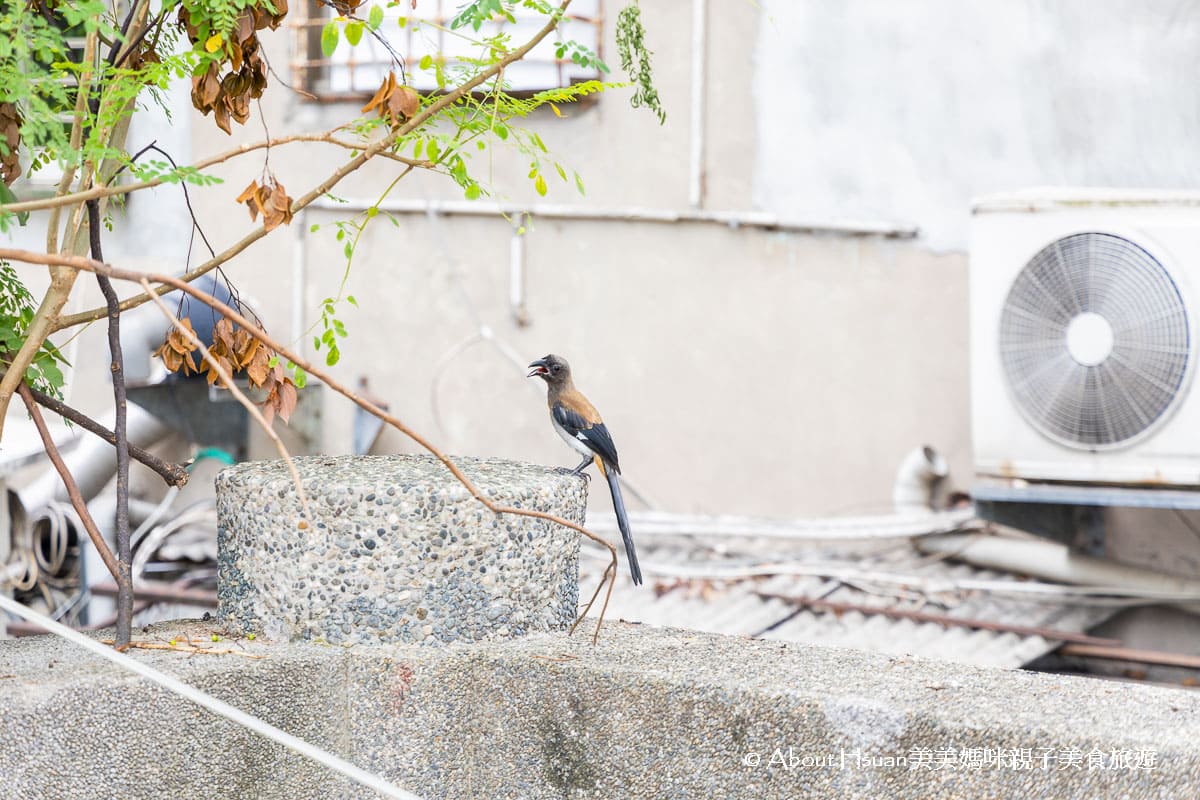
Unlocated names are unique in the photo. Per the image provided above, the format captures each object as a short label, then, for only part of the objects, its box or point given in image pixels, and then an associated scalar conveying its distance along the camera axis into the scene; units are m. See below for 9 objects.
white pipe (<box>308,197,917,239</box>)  15.24
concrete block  4.92
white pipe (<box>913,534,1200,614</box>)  13.30
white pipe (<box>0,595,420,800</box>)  3.99
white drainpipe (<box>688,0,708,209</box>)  15.67
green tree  4.52
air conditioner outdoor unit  11.47
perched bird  8.10
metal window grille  15.52
